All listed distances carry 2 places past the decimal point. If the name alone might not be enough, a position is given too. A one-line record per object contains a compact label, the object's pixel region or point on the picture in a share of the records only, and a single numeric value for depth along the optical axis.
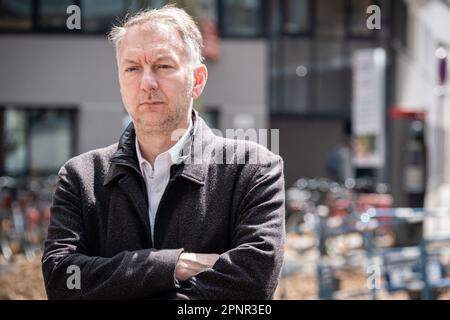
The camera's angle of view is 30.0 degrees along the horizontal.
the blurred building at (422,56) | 19.66
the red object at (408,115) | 12.27
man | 2.55
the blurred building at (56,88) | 17.70
